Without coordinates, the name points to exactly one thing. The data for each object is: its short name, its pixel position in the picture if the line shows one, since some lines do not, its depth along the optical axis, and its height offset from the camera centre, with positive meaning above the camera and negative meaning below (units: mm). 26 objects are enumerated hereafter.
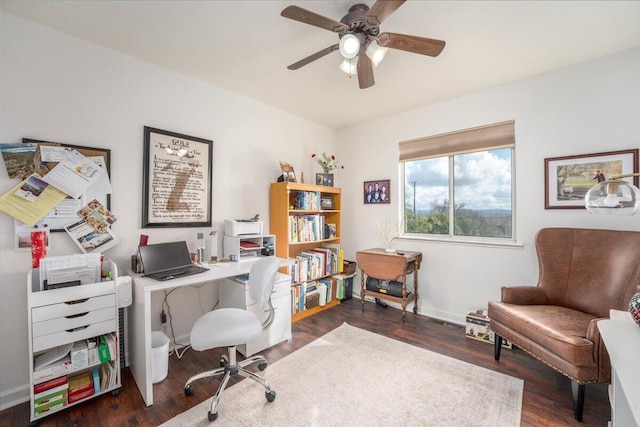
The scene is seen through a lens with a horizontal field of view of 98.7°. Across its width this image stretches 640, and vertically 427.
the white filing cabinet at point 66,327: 1532 -663
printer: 2641 -109
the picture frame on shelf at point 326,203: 3613 +170
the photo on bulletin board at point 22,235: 1749 -121
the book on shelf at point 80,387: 1653 -1047
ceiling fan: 1422 +1042
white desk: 1710 -707
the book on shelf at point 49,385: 1540 -969
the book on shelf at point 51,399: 1536 -1043
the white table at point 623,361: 863 -525
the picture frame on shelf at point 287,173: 3172 +506
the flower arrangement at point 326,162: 3607 +758
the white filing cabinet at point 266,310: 2311 -797
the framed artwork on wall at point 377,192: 3559 +318
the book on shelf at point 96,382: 1726 -1047
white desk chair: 1653 -714
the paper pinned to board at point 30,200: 1719 +107
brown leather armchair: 1597 -662
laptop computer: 2039 -357
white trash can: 1920 -1008
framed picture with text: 2289 +323
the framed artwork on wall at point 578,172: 2166 +363
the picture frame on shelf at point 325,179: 3541 +476
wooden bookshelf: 3064 +53
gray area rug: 1609 -1183
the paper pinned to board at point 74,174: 1867 +293
